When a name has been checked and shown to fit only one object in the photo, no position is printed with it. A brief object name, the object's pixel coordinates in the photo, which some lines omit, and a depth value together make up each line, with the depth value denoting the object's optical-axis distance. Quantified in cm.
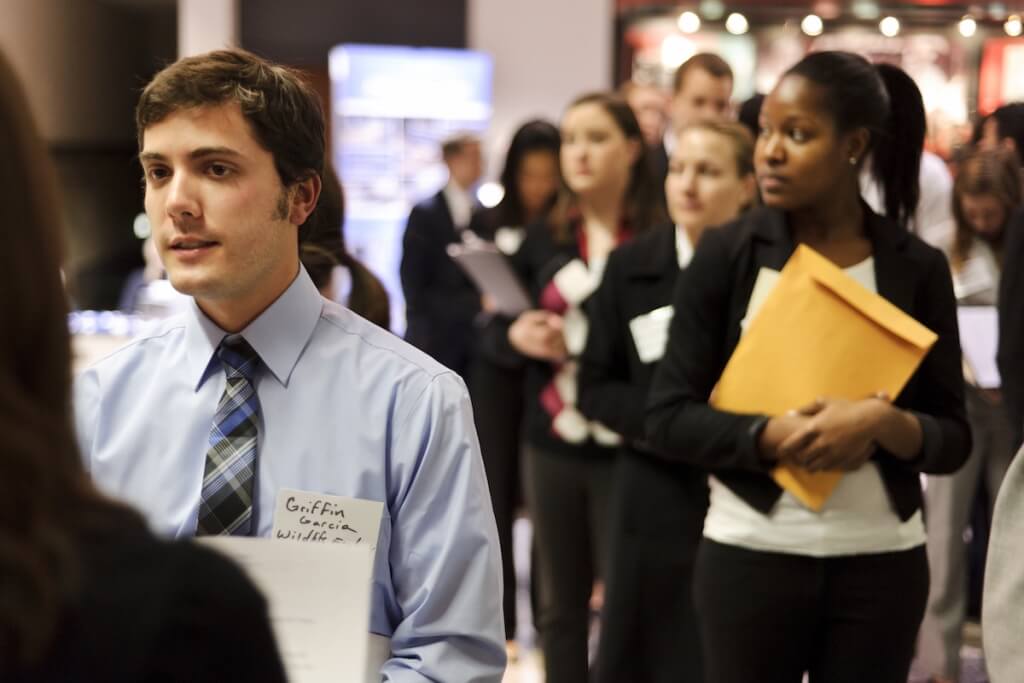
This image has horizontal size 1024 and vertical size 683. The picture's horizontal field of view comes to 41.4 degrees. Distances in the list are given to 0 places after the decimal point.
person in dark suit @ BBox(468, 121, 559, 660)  432
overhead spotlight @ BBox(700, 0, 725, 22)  877
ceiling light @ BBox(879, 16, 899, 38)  858
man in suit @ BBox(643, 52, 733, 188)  416
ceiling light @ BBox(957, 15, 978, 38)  839
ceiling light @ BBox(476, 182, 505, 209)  634
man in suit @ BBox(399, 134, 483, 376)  495
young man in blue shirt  152
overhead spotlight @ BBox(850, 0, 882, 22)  866
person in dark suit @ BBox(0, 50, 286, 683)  71
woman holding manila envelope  212
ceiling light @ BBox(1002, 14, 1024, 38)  822
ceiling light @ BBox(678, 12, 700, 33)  882
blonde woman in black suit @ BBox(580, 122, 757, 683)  286
